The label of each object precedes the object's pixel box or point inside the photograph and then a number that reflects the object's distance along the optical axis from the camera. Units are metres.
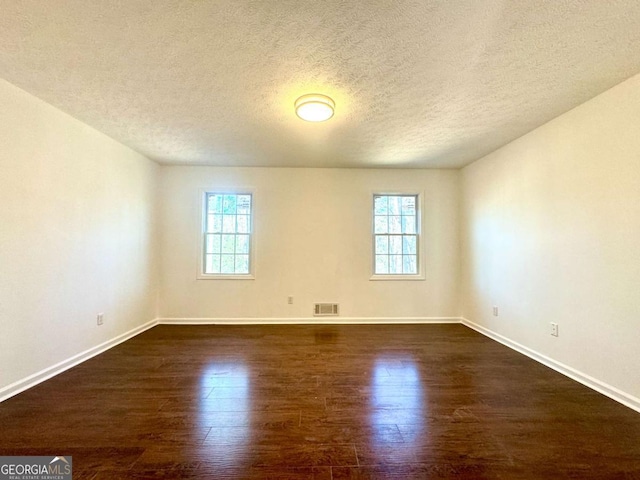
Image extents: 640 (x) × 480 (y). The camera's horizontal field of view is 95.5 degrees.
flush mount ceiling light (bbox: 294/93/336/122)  2.39
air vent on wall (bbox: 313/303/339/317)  4.62
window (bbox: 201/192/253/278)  4.68
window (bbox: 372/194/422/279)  4.79
